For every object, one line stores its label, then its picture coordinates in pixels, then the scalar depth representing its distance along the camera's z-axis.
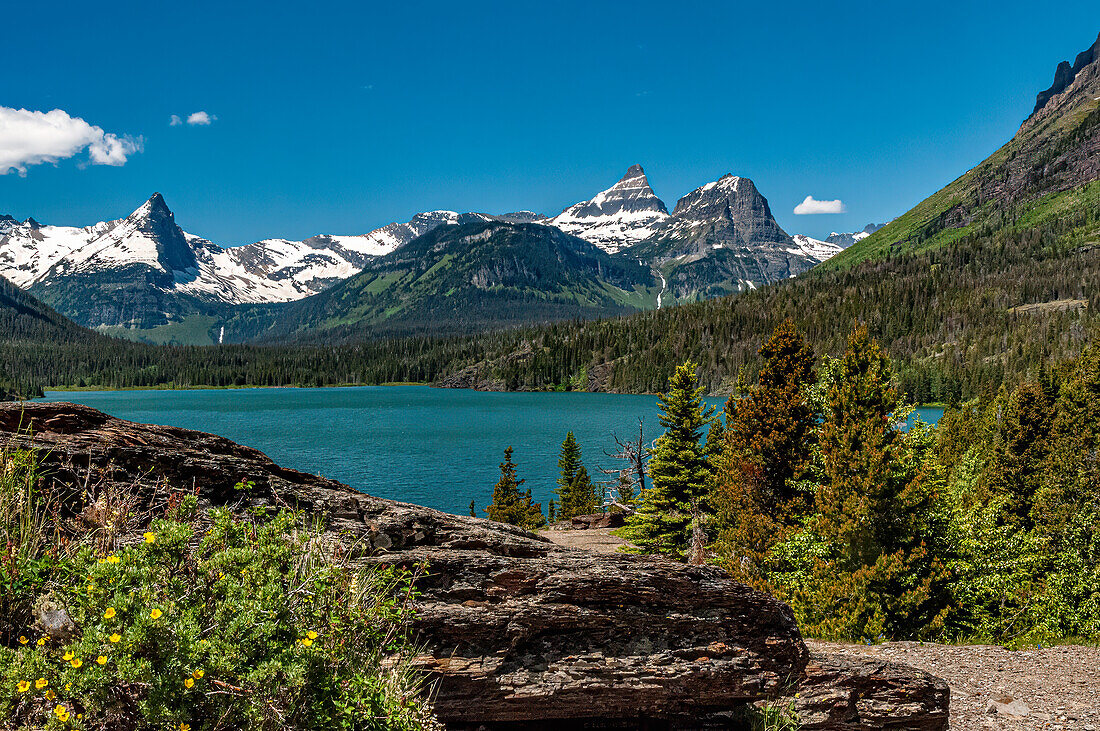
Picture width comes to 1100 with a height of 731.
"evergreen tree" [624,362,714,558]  28.34
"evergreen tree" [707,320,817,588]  23.06
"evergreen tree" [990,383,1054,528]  31.92
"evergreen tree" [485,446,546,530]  47.47
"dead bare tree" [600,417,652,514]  42.84
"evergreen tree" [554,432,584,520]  56.96
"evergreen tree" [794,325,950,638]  18.20
